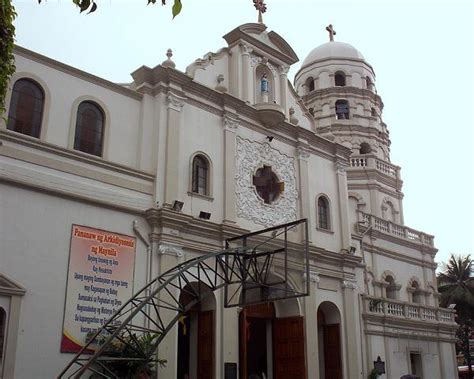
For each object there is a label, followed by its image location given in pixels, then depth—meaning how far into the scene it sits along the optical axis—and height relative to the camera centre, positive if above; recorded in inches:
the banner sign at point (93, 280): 621.6 +118.4
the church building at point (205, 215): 615.2 +223.0
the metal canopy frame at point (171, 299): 585.0 +99.7
